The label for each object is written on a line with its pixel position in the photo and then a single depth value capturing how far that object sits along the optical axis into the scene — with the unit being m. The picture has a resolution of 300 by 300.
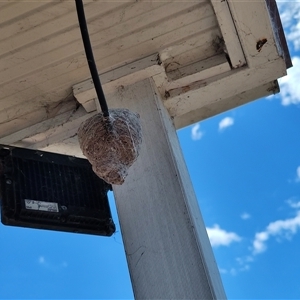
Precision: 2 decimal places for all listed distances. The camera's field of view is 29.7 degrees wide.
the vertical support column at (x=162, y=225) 1.09
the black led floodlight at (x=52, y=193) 1.30
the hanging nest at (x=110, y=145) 1.05
